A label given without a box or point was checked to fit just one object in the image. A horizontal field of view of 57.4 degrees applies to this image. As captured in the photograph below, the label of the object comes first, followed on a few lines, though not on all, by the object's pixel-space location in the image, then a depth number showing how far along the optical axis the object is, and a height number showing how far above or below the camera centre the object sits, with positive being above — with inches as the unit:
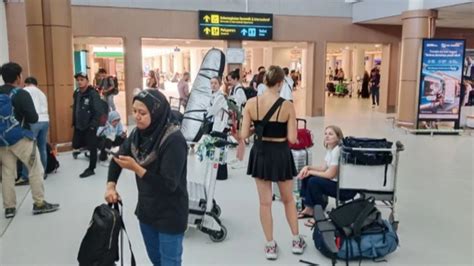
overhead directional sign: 423.4 +47.4
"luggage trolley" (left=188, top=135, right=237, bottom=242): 140.1 -42.2
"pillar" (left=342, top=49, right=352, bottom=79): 966.4 +20.2
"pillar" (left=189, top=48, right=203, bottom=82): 827.3 +28.2
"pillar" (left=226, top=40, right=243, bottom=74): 444.5 +28.7
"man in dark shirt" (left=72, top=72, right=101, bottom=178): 225.0 -21.1
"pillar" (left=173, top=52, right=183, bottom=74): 1008.5 +25.3
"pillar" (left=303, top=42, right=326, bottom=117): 478.9 -3.5
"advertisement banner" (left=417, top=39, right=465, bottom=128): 369.1 -4.4
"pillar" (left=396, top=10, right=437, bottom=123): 381.4 +16.8
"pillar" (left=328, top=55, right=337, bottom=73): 1100.5 +33.0
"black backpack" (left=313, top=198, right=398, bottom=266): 113.3 -44.3
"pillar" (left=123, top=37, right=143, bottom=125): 402.9 +5.9
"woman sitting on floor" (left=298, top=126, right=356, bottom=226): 147.7 -35.5
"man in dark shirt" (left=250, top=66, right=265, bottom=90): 358.3 -8.3
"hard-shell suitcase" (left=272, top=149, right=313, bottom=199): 175.0 -34.5
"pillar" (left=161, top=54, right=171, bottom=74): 1150.3 +25.8
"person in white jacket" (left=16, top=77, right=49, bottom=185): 211.2 -24.2
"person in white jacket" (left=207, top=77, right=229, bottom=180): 170.6 -16.3
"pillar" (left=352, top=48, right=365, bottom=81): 880.3 +22.7
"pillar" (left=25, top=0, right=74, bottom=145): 275.4 +10.7
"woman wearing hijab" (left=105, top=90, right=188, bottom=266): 80.2 -18.7
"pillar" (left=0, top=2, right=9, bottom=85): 355.9 +29.7
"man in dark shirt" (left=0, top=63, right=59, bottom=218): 154.8 -28.9
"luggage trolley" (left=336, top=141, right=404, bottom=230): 142.9 -34.1
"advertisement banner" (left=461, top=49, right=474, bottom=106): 408.4 -5.7
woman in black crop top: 120.6 -17.5
